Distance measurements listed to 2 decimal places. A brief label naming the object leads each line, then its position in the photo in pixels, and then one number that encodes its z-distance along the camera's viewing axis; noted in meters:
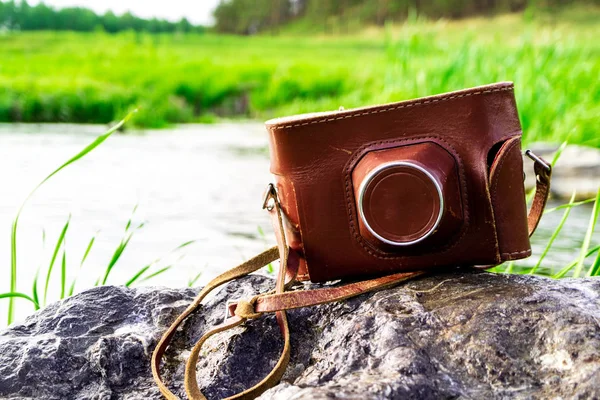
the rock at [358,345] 0.42
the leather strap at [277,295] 0.46
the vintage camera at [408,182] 0.49
